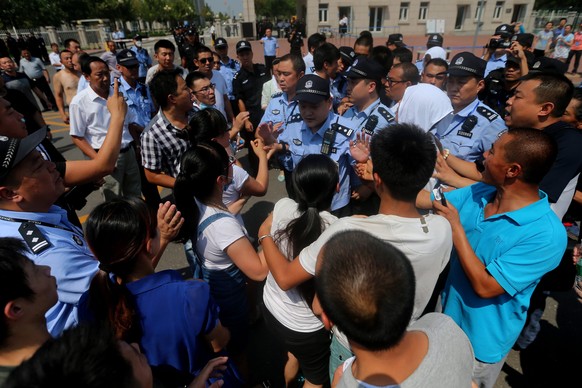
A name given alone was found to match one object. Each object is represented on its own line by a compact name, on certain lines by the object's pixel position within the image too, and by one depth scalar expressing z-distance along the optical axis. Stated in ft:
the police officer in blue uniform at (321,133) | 9.85
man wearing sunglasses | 17.44
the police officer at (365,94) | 11.02
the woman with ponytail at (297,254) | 5.43
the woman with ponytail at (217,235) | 6.20
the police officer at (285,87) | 13.62
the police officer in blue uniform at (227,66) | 21.70
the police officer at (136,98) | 14.76
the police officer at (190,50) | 25.12
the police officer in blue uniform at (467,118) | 9.97
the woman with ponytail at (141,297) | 4.48
